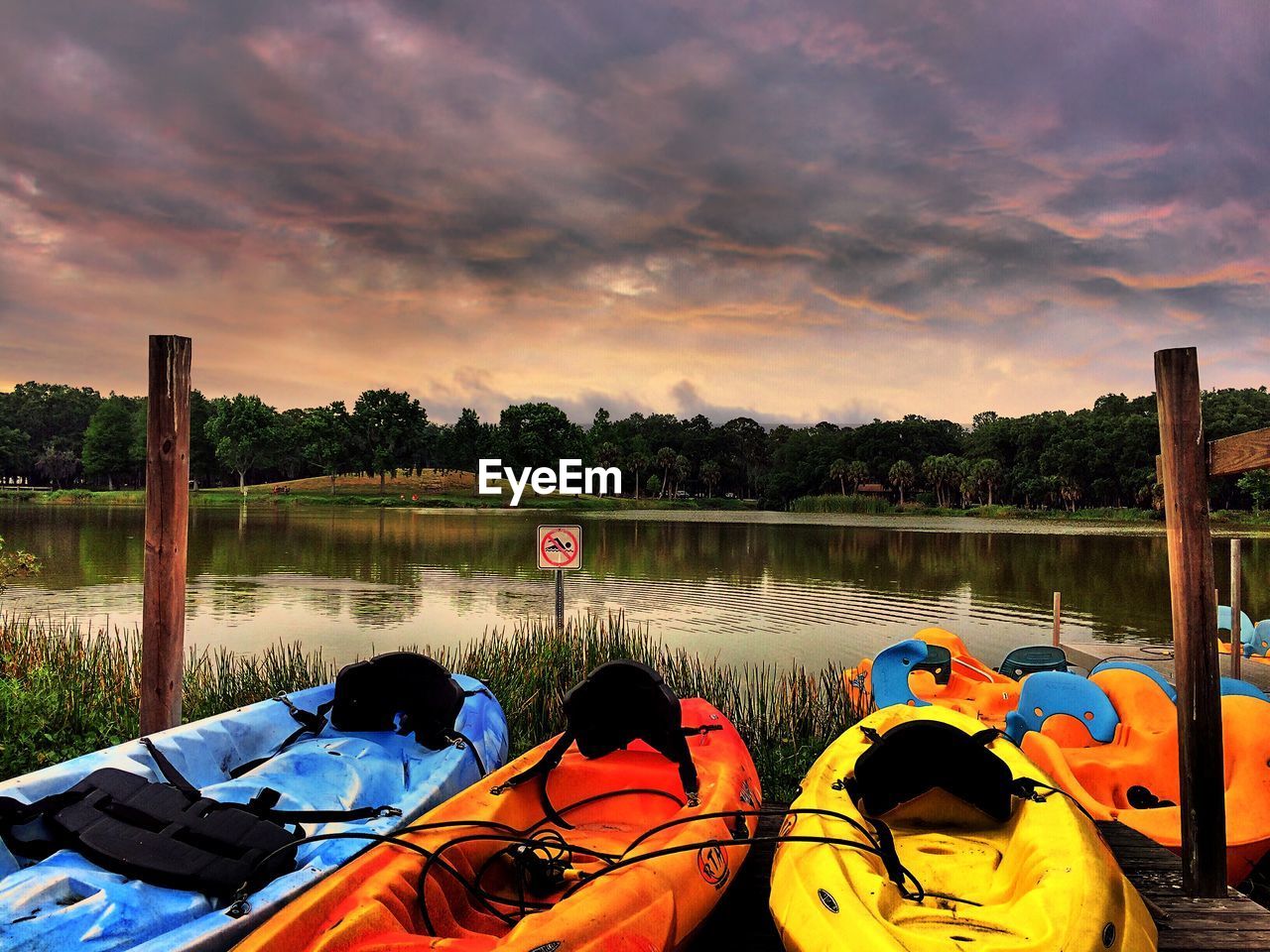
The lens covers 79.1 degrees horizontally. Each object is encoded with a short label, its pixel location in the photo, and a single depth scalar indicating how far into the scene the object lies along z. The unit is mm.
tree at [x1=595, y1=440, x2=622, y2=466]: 84812
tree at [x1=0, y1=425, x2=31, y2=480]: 66938
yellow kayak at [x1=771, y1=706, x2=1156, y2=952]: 2256
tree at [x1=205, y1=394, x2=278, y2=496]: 66062
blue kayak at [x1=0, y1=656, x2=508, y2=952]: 2328
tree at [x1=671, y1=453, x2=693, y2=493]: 89844
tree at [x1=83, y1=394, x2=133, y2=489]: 65312
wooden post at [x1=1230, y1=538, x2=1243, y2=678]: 8094
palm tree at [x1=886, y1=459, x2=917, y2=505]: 83125
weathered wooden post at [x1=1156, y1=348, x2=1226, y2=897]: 3338
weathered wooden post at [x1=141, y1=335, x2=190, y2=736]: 4344
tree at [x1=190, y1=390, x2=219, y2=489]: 70312
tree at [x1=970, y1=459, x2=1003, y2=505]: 78000
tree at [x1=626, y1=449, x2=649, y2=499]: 87062
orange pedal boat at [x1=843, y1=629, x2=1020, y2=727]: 6164
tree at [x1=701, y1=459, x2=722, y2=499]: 92062
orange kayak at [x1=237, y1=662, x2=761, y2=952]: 2217
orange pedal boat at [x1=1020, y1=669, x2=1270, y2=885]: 3768
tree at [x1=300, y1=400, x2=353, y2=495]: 72750
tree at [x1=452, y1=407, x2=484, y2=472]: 73812
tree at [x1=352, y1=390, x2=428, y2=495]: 75875
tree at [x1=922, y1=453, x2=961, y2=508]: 82288
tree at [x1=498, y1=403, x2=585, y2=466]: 74125
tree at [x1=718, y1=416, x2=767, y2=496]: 97625
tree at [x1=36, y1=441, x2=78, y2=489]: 71188
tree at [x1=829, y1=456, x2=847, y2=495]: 88125
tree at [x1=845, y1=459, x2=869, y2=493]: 88125
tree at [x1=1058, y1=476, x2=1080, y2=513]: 67625
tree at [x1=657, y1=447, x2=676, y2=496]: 88325
